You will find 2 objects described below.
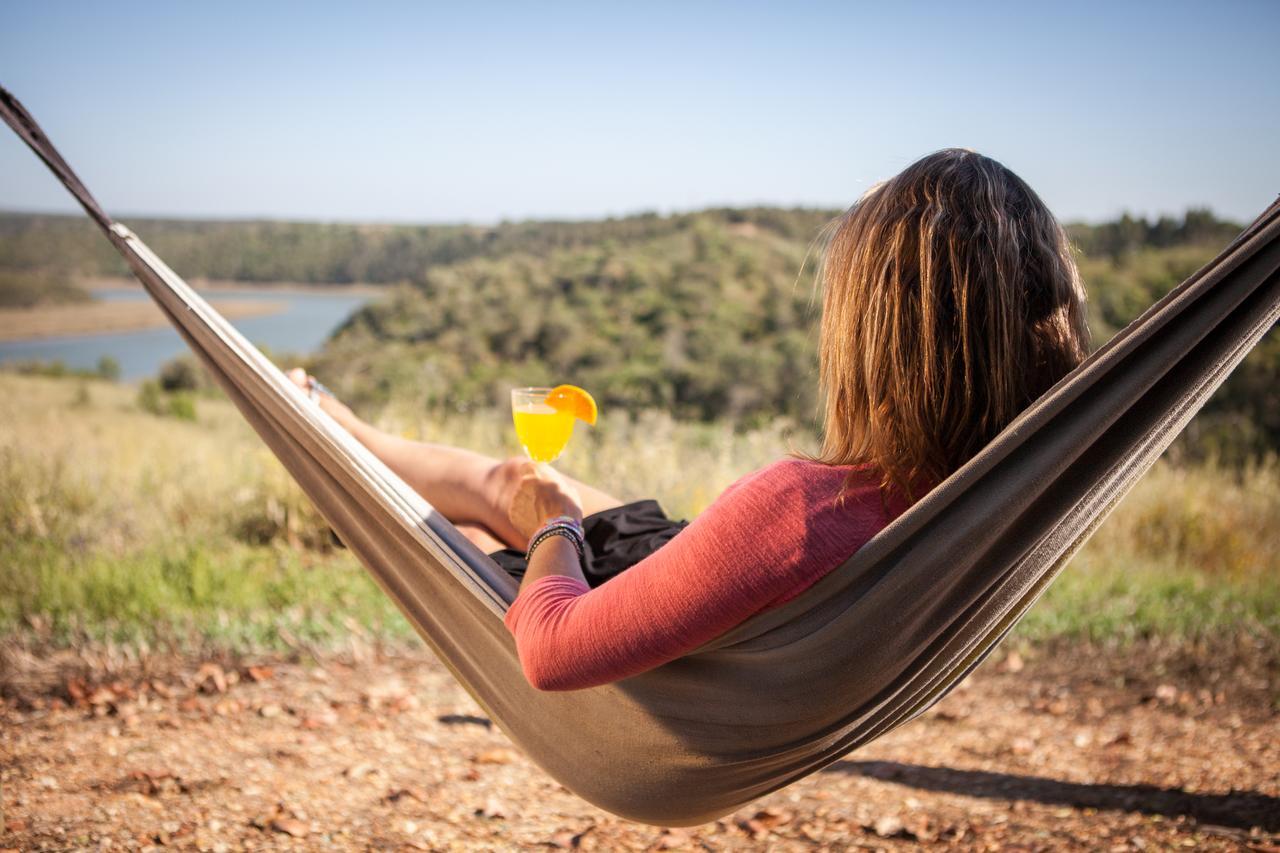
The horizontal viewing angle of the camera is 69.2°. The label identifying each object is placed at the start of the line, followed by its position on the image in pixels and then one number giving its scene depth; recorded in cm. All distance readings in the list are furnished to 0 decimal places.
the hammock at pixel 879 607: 107
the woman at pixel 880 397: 104
